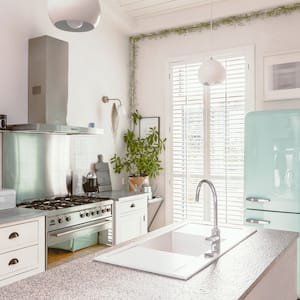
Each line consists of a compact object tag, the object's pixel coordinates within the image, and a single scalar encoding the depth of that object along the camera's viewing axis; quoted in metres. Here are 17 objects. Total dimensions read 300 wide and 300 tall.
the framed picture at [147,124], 4.96
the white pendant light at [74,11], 1.58
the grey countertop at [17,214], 2.64
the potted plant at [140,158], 4.73
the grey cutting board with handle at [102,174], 4.52
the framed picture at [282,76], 4.00
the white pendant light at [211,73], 2.99
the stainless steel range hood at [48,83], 3.51
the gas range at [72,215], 3.06
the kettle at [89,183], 4.20
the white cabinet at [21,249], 2.60
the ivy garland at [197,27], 4.11
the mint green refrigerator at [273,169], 3.39
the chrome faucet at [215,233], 1.98
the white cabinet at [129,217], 3.84
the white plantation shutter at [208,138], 4.41
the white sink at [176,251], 1.66
